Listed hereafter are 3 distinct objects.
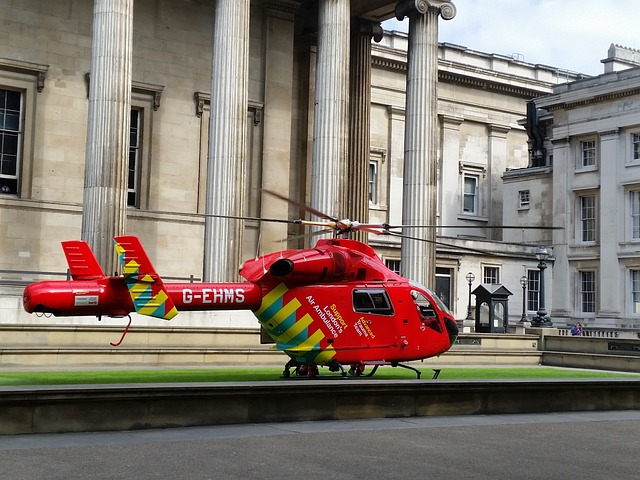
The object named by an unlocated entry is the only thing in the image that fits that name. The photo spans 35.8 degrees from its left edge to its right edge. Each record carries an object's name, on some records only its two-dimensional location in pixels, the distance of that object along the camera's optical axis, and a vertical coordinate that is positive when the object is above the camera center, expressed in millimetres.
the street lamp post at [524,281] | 49766 +340
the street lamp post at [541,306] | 41125 -822
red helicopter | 18547 -393
